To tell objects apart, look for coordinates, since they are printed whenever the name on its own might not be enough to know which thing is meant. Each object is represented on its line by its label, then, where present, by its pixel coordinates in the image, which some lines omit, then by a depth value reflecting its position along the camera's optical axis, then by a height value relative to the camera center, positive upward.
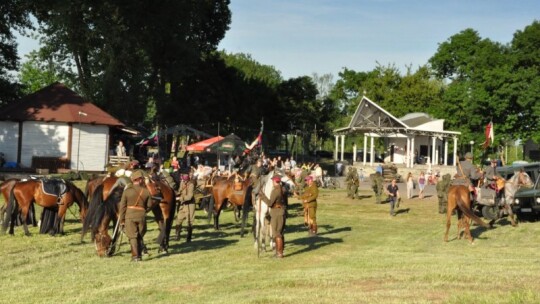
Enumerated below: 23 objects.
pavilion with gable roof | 63.12 +4.28
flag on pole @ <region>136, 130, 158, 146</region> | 52.83 +2.49
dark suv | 26.38 -0.59
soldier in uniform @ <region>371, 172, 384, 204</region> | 37.50 -0.25
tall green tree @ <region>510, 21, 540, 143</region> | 65.69 +8.86
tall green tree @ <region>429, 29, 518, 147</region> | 67.69 +9.87
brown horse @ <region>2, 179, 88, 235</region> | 20.55 -0.90
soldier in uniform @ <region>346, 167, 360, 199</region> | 39.59 -0.19
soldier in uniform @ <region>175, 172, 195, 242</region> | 20.44 -0.80
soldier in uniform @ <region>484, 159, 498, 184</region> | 26.80 +0.37
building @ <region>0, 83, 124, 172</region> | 45.16 +2.38
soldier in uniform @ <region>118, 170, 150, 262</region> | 15.84 -0.89
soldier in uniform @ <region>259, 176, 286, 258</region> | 17.02 -0.89
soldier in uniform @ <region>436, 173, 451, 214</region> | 32.35 -0.39
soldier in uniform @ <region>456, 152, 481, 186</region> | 21.62 +0.41
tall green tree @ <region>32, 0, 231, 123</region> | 50.22 +9.42
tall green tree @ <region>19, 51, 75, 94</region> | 53.72 +7.52
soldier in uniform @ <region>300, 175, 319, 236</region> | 22.23 -0.76
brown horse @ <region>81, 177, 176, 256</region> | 16.59 -1.06
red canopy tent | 44.28 +1.85
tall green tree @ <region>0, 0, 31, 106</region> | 50.03 +9.33
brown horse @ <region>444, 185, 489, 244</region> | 20.31 -0.59
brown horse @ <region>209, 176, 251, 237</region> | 23.11 -0.57
